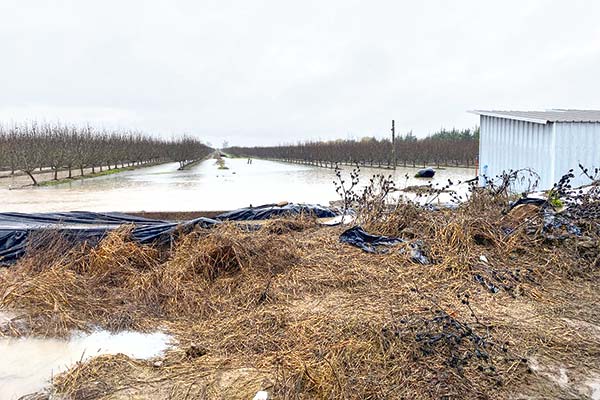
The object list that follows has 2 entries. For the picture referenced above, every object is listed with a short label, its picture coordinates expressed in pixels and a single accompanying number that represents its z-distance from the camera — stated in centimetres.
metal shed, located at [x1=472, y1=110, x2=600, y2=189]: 866
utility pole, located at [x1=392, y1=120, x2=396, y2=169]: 2518
